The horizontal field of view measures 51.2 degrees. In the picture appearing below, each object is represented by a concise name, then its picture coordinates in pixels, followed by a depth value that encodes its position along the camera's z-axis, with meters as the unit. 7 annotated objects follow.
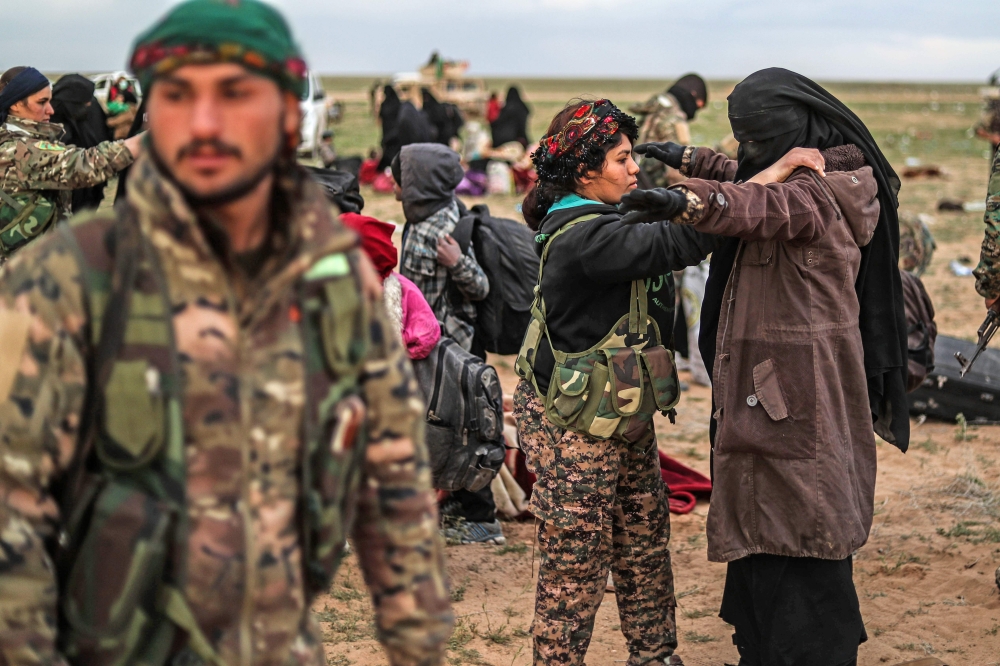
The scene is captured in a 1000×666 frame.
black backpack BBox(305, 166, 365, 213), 4.83
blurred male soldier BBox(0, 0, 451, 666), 1.53
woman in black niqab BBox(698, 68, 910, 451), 3.29
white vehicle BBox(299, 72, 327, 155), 18.42
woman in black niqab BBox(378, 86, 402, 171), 16.52
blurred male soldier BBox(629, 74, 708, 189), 7.41
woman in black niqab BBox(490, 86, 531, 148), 21.47
